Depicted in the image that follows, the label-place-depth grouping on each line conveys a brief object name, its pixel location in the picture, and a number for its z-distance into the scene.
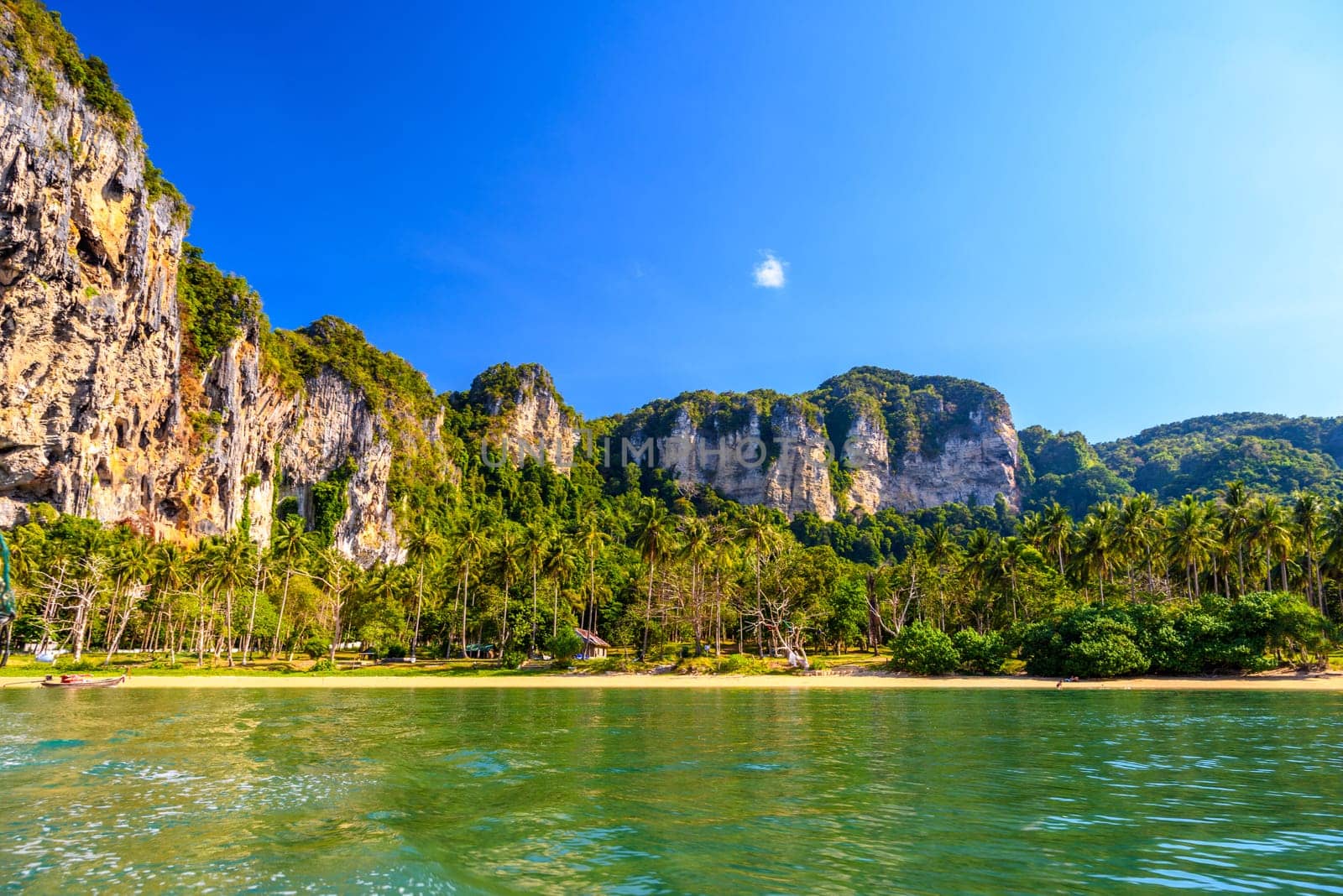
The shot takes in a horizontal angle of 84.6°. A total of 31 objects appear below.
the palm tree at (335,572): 75.62
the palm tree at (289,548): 72.00
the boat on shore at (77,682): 46.94
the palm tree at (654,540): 69.19
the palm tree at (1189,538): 61.84
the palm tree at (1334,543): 58.38
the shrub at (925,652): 55.03
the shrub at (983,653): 54.75
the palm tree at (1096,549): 66.00
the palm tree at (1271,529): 58.31
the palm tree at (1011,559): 67.94
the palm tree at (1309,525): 63.06
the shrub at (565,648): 62.09
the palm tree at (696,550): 67.44
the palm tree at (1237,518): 61.37
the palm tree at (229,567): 63.88
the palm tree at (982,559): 70.56
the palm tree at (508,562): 69.94
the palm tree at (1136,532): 64.06
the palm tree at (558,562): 70.38
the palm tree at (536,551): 70.00
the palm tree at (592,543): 74.94
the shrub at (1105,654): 48.75
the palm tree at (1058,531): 78.38
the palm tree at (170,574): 66.75
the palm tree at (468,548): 74.69
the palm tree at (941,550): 80.25
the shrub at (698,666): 59.19
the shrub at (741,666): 58.56
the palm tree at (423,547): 78.50
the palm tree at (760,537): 72.56
